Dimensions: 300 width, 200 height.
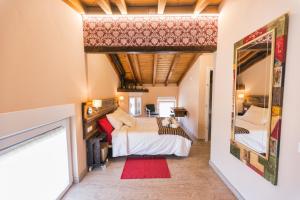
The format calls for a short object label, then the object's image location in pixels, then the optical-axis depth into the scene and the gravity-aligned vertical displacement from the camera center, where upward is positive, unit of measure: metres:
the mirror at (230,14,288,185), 1.54 -0.09
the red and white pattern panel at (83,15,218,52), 2.90 +1.09
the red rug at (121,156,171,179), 2.95 -1.61
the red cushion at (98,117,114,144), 3.65 -0.88
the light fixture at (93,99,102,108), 3.10 -0.25
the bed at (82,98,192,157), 3.61 -1.18
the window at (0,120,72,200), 1.49 -0.87
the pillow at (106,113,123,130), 3.98 -0.81
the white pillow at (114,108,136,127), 4.37 -0.83
